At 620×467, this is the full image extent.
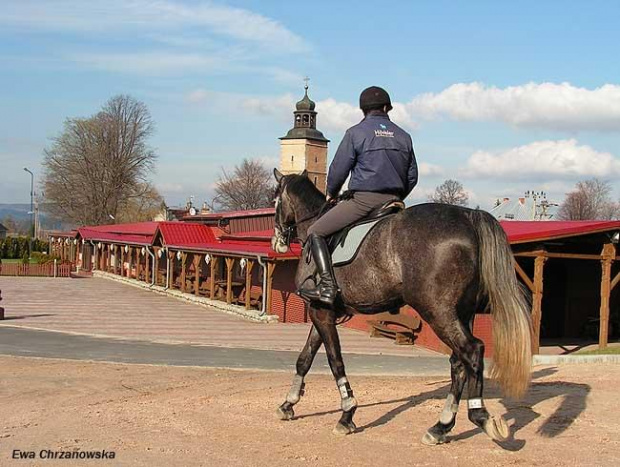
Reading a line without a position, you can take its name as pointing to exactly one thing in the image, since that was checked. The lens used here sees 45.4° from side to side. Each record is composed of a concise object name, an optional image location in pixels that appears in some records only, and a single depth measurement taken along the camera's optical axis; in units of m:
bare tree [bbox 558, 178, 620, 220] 93.00
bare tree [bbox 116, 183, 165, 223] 79.62
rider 6.99
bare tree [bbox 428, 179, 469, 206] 95.88
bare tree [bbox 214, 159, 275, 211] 100.75
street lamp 83.94
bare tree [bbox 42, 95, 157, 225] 76.19
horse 6.24
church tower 96.50
